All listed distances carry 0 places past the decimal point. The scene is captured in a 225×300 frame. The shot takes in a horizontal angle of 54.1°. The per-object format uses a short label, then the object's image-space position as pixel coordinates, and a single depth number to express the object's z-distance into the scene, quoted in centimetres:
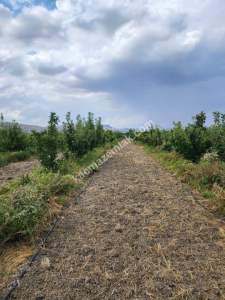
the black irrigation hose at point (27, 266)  222
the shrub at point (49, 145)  631
